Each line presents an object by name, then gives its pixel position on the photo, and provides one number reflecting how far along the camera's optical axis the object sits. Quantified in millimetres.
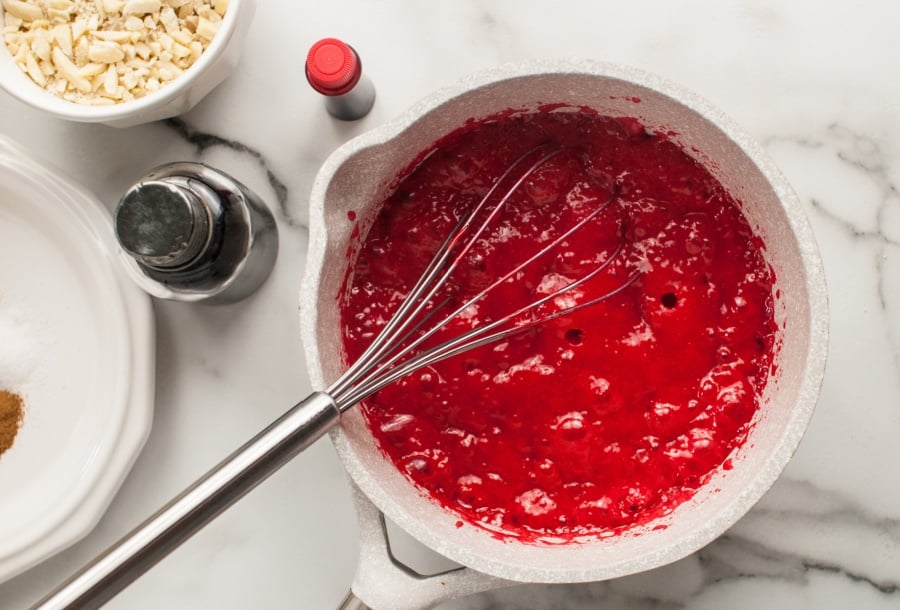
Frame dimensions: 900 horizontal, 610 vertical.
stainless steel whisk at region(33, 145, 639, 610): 603
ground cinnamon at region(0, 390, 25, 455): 845
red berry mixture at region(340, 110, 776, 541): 728
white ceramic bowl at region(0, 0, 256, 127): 761
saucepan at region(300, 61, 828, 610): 640
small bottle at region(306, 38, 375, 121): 750
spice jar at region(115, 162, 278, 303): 705
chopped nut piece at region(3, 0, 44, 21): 800
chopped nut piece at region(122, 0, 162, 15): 787
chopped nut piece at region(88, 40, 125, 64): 787
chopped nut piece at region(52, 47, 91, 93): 792
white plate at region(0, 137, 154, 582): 832
